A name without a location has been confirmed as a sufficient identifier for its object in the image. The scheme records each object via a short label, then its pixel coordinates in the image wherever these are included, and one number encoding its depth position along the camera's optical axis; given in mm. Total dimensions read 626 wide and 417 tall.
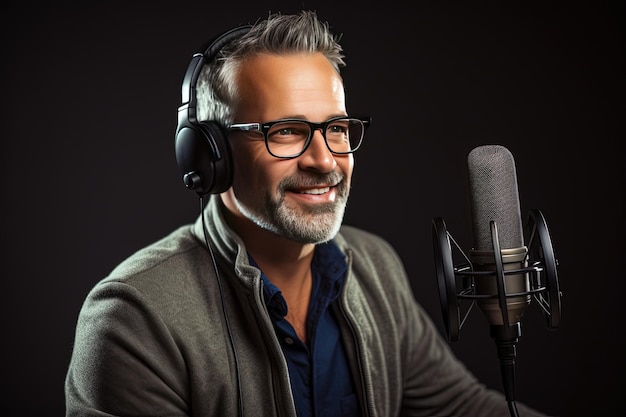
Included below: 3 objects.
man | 1702
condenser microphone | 1341
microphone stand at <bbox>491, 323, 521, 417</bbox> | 1351
